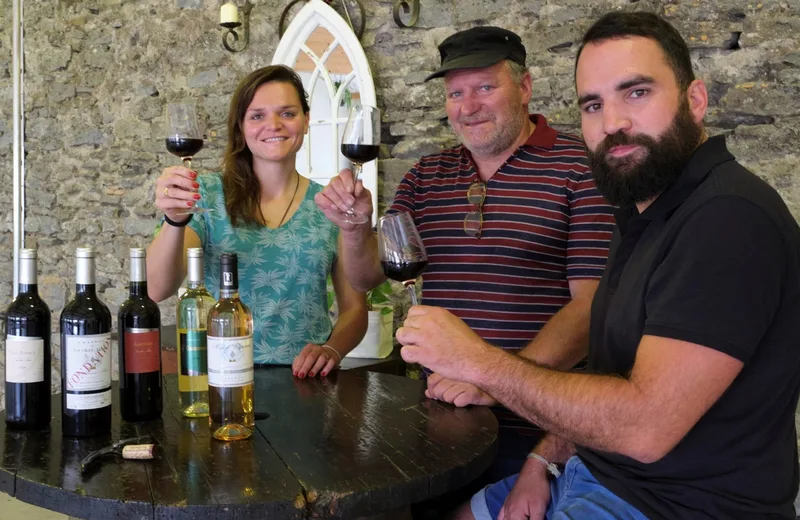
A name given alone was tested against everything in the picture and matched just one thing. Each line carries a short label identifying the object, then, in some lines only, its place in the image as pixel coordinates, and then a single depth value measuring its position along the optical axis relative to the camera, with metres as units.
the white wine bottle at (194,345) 1.63
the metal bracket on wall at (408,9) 3.64
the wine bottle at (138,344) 1.53
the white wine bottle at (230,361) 1.46
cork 1.39
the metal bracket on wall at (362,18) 3.84
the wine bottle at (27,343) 1.48
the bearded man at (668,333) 1.25
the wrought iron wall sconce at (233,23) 4.32
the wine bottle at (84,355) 1.45
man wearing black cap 2.10
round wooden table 1.22
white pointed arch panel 3.86
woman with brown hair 2.29
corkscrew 1.38
